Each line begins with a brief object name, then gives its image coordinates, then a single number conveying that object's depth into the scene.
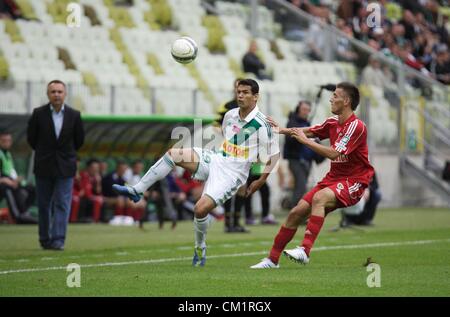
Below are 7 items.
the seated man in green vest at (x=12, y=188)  21.22
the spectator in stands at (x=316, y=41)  32.53
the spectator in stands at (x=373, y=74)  31.25
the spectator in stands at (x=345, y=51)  32.00
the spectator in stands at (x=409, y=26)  37.44
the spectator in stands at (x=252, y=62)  28.08
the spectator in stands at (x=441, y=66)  36.81
